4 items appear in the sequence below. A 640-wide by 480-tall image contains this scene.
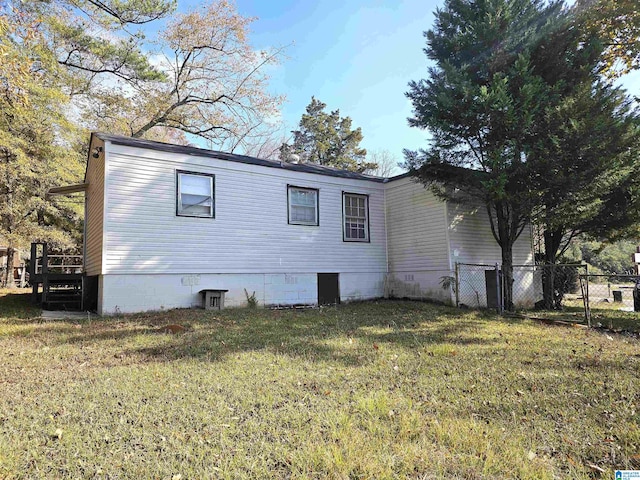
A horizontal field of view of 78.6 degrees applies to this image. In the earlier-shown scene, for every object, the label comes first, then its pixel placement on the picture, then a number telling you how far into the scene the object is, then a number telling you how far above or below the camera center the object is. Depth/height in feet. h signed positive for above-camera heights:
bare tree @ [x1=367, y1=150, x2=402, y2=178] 107.45 +29.15
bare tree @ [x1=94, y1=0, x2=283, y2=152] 63.10 +31.23
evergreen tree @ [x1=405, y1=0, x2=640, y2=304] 27.81 +10.63
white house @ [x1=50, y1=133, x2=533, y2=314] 27.96 +3.04
